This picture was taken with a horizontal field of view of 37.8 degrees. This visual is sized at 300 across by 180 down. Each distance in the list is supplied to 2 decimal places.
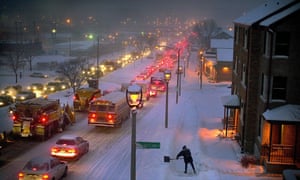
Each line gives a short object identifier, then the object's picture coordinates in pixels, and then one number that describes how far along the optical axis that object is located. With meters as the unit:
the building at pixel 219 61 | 74.19
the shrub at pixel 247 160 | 23.61
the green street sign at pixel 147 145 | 15.06
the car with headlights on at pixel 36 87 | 59.69
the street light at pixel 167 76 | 35.72
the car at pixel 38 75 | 78.68
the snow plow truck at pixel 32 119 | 27.69
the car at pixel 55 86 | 60.61
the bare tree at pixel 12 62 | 80.69
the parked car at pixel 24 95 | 46.53
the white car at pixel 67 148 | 23.56
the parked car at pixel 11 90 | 55.34
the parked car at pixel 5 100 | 43.75
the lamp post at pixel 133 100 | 13.06
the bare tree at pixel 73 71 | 59.15
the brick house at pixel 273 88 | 22.88
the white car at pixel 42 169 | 18.44
